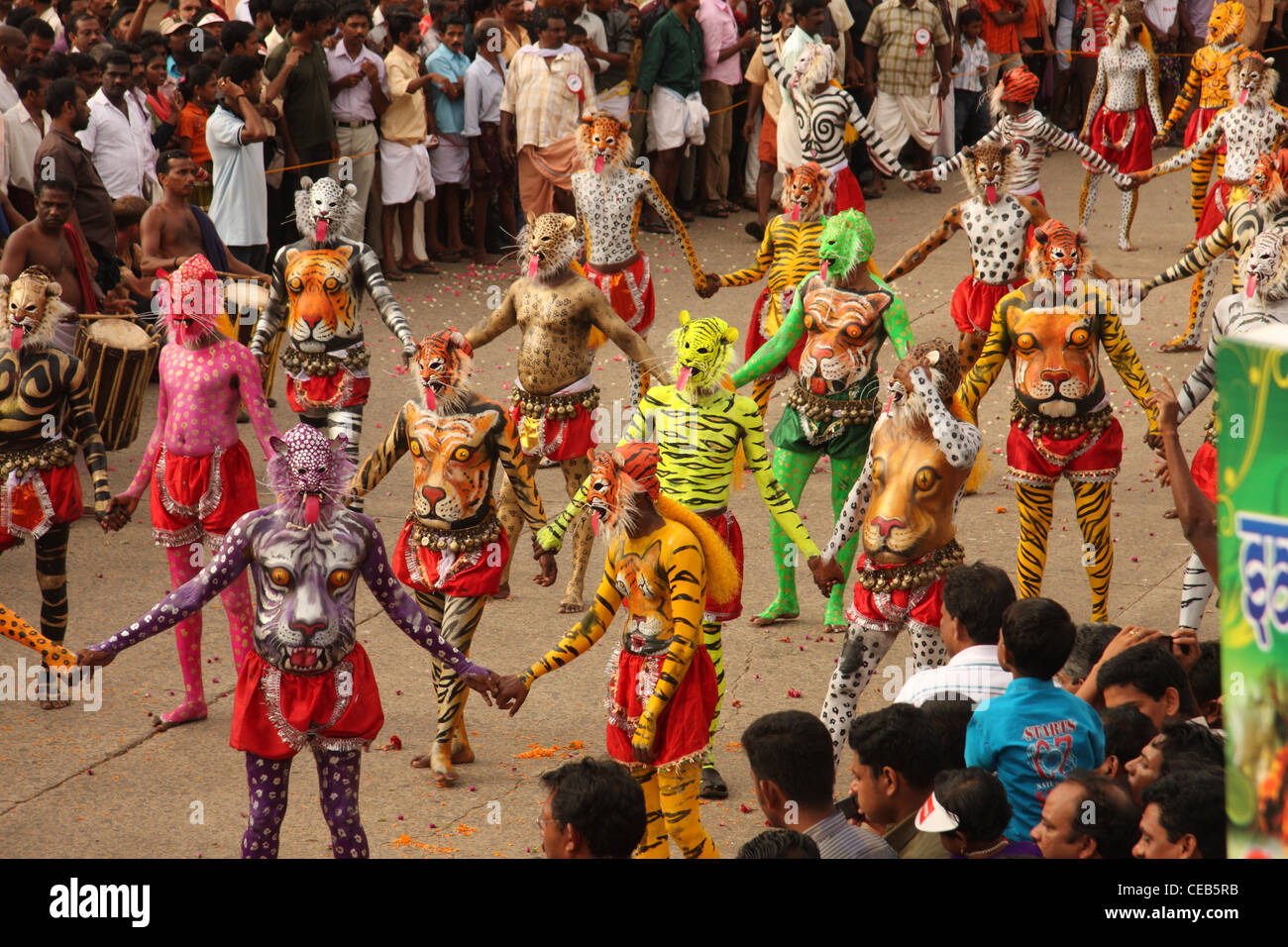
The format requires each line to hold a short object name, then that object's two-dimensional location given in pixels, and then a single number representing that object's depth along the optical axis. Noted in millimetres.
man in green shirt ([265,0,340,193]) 12547
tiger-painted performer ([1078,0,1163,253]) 13688
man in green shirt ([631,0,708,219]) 15070
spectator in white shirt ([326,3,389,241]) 13086
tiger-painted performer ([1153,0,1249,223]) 12797
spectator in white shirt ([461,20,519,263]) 14133
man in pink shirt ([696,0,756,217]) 15680
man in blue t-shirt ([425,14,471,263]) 13953
